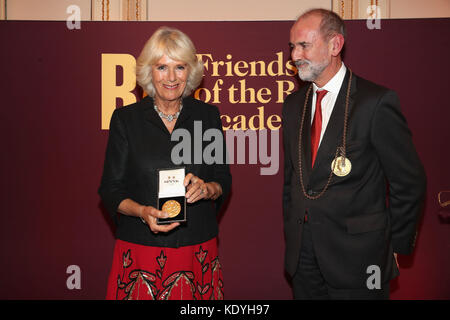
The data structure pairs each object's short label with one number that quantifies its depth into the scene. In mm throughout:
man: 2115
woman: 2133
